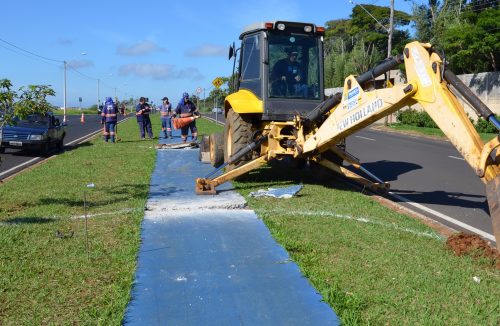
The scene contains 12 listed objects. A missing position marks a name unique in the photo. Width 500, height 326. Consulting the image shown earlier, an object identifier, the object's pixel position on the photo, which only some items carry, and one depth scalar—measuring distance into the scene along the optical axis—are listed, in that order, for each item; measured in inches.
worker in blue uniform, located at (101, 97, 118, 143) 786.2
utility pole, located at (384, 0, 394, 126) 1229.7
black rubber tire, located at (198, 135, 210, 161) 552.9
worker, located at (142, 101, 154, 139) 858.1
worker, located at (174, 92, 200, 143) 721.6
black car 650.2
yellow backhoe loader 269.0
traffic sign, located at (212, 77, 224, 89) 1221.1
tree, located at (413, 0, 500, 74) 1092.5
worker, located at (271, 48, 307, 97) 384.2
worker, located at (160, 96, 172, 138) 863.7
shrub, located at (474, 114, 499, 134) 1007.7
